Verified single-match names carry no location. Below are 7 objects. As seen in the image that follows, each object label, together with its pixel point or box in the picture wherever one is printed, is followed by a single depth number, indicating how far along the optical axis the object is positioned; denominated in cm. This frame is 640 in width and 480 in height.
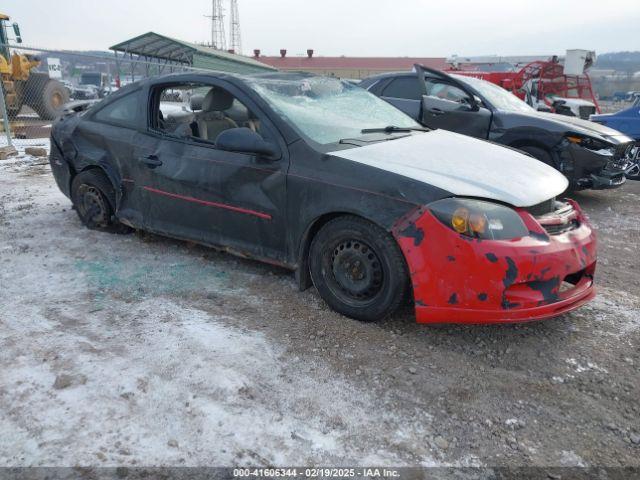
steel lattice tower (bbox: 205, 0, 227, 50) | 6106
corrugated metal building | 4019
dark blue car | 814
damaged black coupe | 266
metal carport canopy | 2253
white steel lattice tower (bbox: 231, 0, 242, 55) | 6536
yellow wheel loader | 1295
